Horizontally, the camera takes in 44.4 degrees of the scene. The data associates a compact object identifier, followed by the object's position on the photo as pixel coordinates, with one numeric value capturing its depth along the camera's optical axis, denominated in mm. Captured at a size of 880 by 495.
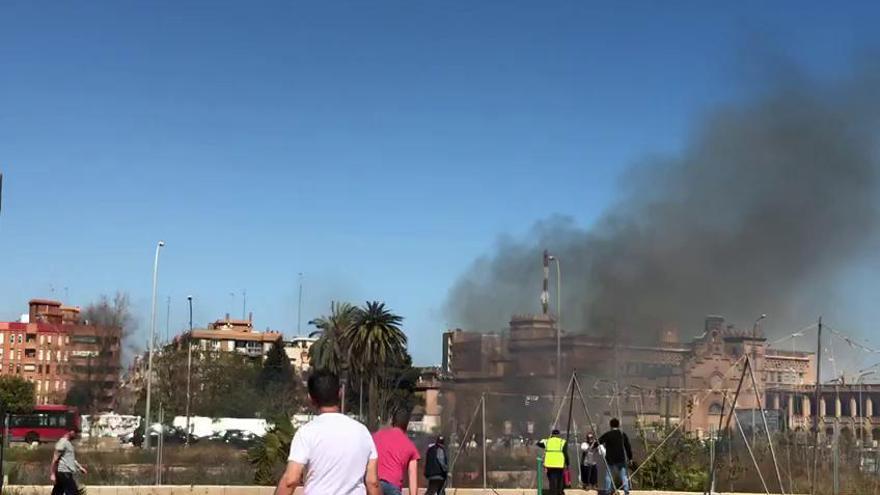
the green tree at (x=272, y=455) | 23656
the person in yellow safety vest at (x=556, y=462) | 20938
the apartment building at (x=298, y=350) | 146250
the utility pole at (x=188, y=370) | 71938
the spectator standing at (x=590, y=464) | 22766
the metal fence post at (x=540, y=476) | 21569
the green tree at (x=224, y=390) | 79312
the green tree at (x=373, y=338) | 74688
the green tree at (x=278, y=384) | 75038
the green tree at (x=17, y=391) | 103288
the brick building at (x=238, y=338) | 144250
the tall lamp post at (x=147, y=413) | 48044
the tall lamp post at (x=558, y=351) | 56734
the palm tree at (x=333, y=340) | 79500
